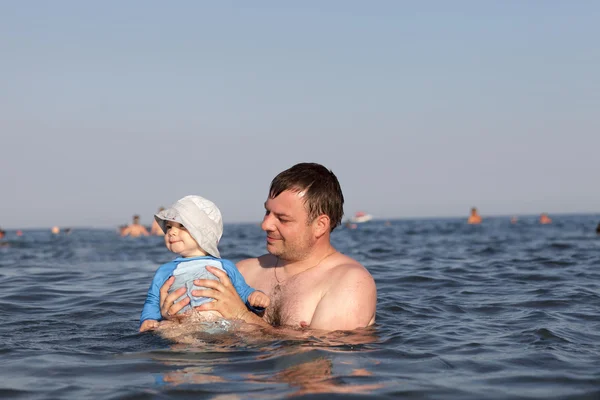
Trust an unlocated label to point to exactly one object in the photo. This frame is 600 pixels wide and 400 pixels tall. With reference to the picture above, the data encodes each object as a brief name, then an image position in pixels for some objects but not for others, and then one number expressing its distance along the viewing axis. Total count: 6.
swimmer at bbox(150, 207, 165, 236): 34.53
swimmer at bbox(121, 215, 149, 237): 35.31
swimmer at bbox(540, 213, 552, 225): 53.51
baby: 5.59
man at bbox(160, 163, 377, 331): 5.54
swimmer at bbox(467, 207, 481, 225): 49.36
